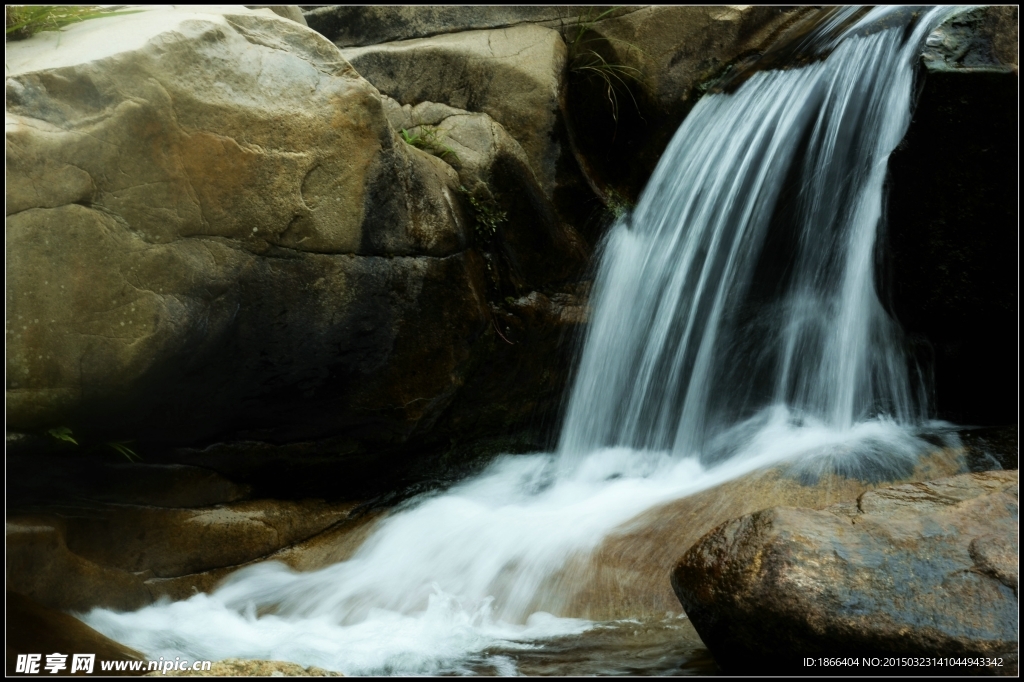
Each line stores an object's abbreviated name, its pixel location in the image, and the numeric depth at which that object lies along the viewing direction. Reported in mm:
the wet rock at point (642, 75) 6641
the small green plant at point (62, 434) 3957
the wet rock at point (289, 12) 5594
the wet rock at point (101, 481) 4047
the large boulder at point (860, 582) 2600
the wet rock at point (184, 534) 4262
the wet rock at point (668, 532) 3732
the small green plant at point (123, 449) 4285
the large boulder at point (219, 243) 3811
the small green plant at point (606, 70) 6602
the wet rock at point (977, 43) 4297
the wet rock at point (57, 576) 3838
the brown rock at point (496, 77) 6438
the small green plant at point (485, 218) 5500
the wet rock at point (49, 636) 3191
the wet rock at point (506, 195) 5676
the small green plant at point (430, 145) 5738
